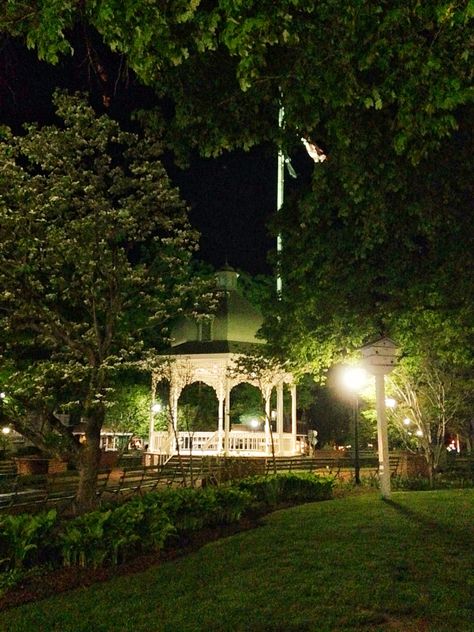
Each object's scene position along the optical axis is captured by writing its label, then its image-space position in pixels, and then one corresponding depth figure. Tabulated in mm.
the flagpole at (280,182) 30062
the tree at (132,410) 34875
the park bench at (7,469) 19064
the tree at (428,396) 19391
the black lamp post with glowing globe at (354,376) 16094
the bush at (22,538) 8070
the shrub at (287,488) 14023
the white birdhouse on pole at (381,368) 13492
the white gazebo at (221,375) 28058
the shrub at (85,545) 8336
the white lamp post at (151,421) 30562
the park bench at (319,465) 21125
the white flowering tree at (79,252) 12203
